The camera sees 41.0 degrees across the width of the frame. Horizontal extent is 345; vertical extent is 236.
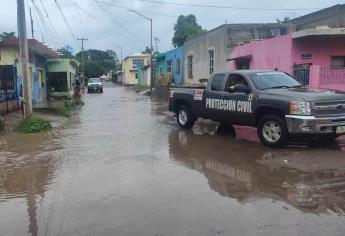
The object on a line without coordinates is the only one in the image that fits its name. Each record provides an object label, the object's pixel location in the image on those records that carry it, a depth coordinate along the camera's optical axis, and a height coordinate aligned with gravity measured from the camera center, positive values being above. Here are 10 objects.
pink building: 17.17 +0.67
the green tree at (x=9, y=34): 56.09 +4.57
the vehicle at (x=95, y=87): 53.28 -1.84
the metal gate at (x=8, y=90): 19.12 -0.83
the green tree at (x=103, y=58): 120.72 +3.71
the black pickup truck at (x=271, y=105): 9.59 -0.79
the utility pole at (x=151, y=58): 44.73 +1.32
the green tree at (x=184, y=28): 61.53 +5.73
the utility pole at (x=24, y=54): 15.02 +0.56
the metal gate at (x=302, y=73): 17.58 -0.07
